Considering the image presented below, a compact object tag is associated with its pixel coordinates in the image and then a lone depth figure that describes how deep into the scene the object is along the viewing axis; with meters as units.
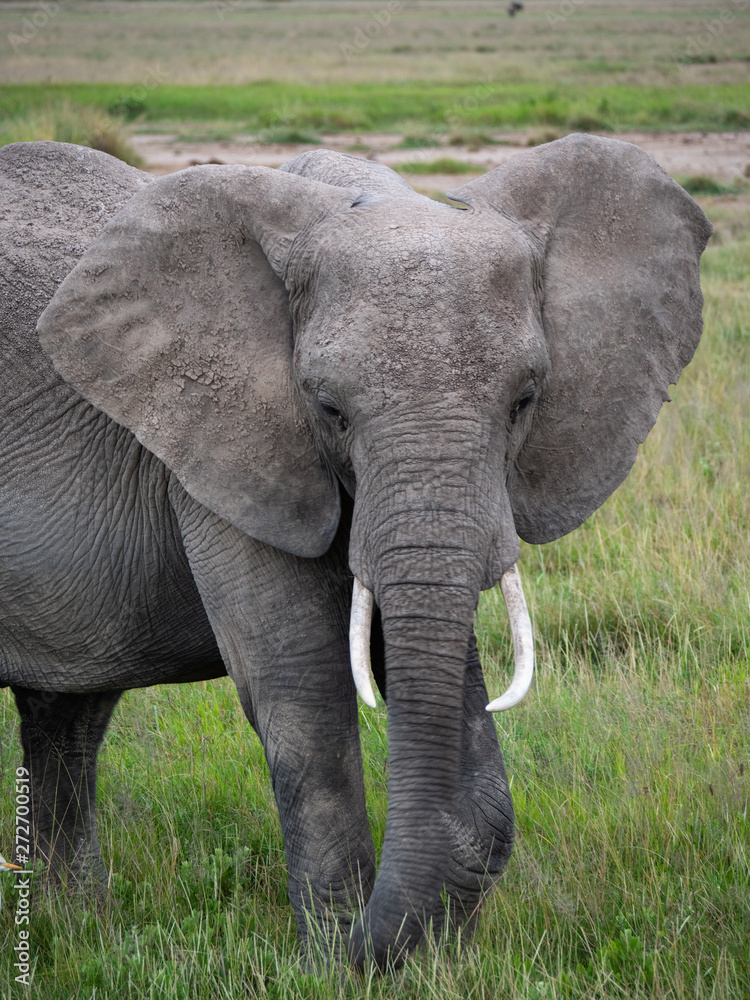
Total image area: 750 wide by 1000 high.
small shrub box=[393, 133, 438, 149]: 25.00
